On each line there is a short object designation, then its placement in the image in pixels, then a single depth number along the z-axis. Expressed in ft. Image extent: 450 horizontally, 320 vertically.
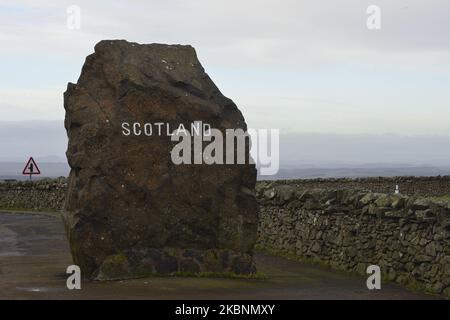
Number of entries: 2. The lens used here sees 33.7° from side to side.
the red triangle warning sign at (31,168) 114.67
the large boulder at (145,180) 38.14
